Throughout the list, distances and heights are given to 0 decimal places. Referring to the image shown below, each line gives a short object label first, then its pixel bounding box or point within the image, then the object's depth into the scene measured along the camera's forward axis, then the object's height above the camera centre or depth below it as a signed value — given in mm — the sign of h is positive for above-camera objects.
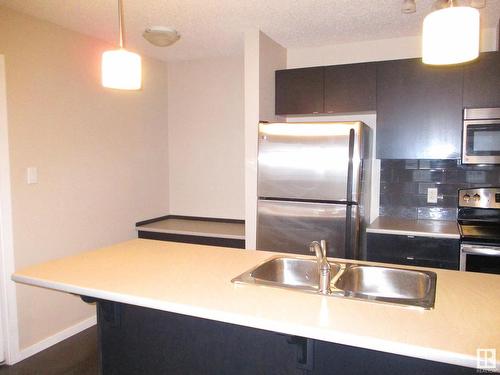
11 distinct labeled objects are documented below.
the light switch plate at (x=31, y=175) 2736 -53
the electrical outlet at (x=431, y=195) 3211 -251
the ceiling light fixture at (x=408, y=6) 2330 +978
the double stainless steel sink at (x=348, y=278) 1568 -498
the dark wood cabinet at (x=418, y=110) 2836 +417
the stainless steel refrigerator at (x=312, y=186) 2723 -148
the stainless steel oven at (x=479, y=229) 2535 -474
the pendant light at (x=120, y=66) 1686 +445
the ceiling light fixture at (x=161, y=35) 2838 +1004
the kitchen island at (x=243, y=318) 1139 -490
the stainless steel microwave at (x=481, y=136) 2715 +205
